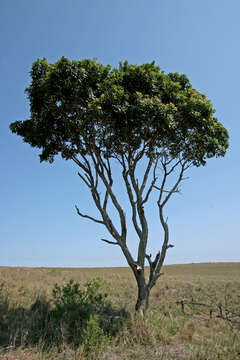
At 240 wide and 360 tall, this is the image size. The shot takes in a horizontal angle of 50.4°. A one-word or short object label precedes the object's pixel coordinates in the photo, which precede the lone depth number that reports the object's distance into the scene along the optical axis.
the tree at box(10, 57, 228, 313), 10.02
